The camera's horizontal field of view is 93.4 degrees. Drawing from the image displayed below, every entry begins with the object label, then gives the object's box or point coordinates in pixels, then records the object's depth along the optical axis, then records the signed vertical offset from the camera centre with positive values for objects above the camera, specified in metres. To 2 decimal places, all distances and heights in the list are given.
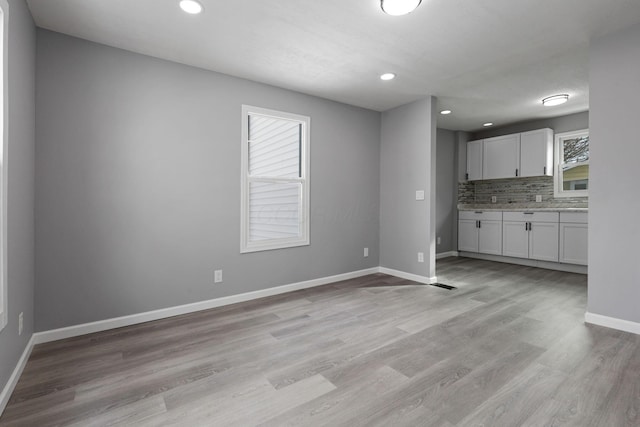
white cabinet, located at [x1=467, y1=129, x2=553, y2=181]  5.12 +1.02
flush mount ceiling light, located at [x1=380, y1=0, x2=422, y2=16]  2.07 +1.43
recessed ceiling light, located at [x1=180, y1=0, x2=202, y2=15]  2.12 +1.45
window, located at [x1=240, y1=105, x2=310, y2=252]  3.40 +0.35
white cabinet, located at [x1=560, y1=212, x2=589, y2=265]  4.46 -0.38
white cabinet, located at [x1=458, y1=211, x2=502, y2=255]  5.50 -0.40
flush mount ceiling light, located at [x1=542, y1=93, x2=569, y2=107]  4.06 +1.54
